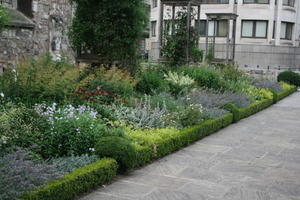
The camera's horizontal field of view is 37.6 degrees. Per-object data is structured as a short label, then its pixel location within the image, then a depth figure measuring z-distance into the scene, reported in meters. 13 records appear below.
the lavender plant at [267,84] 17.16
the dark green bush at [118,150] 6.02
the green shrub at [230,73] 15.87
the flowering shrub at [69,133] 6.08
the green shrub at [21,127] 5.64
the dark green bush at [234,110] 11.22
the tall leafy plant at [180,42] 15.12
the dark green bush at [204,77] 13.53
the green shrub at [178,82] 11.98
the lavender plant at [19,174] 4.21
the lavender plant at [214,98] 10.77
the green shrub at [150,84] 11.31
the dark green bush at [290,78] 22.88
